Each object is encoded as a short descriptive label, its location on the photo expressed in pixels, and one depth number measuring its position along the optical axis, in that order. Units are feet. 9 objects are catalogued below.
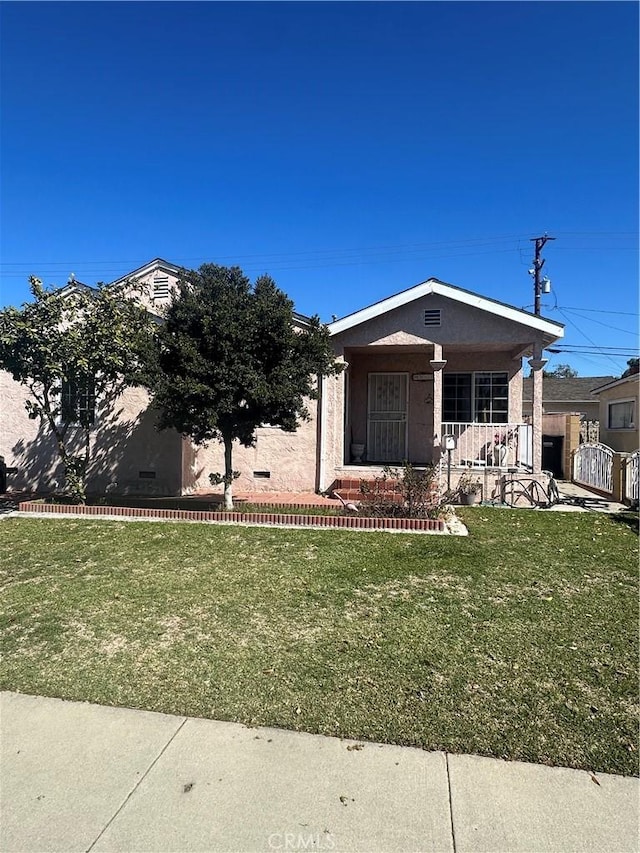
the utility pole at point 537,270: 92.32
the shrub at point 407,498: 27.68
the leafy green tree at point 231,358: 26.21
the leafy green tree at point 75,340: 28.12
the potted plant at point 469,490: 34.40
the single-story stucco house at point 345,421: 36.60
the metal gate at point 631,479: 35.65
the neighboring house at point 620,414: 54.56
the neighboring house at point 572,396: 88.89
